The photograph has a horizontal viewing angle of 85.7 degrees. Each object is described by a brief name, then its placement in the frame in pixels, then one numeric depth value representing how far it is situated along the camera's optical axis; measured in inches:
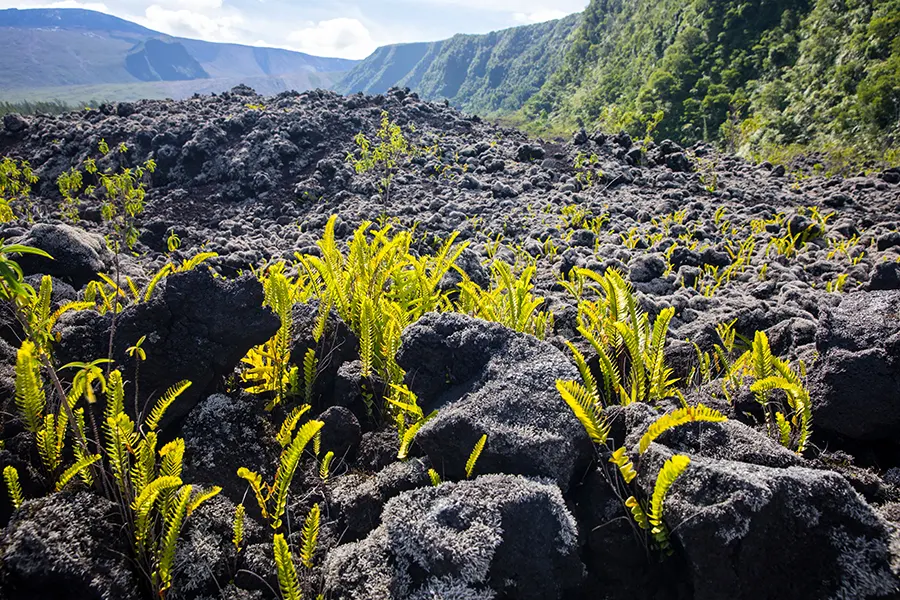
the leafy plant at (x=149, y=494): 61.0
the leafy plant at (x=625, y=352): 93.5
